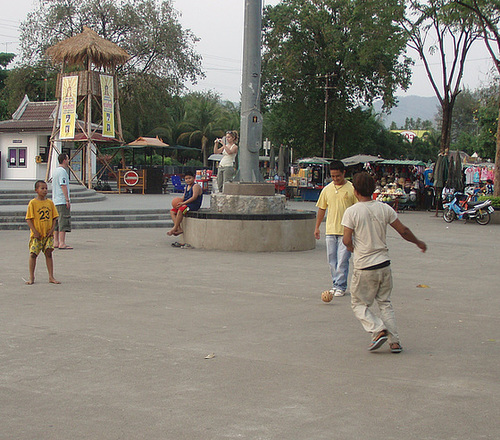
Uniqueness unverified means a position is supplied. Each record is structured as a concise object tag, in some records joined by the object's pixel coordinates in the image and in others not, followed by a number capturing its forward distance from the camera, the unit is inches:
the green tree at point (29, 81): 1843.0
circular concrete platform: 521.0
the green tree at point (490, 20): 994.1
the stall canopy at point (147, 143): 1384.1
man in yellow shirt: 348.8
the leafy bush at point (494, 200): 943.0
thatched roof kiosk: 1113.4
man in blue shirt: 514.6
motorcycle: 912.3
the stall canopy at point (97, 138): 1164.5
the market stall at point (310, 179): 1417.3
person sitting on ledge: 548.8
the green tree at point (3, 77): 2086.6
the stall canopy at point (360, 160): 1453.0
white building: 1395.2
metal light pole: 556.4
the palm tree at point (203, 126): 2363.4
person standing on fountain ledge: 628.1
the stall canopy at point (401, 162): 1433.3
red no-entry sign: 1255.5
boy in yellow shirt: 366.6
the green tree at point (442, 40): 1323.8
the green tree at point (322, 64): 1651.7
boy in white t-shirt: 243.0
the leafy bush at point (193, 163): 2390.5
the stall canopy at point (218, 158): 1668.6
